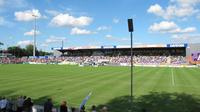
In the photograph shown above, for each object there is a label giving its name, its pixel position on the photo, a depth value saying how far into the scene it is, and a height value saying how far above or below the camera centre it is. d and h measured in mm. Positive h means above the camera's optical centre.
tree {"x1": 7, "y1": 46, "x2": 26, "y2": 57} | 91645 +3004
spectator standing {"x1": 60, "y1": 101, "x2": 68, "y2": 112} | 7241 -2544
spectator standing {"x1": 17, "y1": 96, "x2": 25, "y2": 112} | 7642 -2494
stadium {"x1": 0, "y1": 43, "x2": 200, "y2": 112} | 10972 -3169
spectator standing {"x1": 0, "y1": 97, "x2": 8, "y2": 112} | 7597 -2498
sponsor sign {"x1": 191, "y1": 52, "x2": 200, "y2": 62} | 51364 -183
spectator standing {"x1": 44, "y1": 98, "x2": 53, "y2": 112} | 7405 -2524
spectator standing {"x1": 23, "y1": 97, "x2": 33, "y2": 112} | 7687 -2598
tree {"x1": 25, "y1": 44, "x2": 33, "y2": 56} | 96024 +4206
